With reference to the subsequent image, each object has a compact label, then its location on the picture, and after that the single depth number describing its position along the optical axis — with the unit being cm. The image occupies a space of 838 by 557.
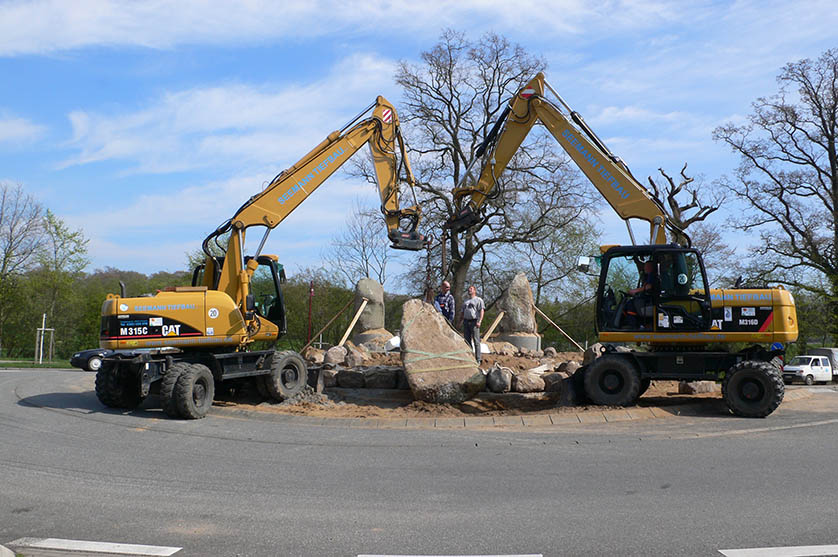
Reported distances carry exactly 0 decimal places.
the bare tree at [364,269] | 4216
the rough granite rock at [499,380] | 1346
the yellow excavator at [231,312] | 1186
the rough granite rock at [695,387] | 1388
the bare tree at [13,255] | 3800
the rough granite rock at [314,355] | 1689
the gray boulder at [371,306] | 2269
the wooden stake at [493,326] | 2006
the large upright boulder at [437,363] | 1308
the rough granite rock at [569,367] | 1475
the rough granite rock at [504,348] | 1902
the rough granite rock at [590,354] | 1431
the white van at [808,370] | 2867
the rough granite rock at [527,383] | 1353
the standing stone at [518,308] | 2169
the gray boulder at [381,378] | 1474
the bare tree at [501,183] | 3238
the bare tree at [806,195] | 3166
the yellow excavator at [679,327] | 1185
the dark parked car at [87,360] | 2541
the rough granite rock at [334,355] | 1666
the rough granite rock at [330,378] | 1530
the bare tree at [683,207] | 3303
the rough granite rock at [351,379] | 1502
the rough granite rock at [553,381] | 1373
